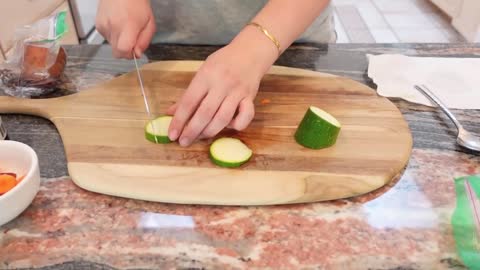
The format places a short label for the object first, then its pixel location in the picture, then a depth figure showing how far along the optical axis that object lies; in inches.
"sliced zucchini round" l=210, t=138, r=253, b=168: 27.5
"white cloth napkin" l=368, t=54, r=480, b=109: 35.3
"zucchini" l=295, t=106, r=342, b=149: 28.4
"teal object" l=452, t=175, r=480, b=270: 22.7
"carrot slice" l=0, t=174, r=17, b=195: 24.7
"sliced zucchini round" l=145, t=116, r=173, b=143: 29.8
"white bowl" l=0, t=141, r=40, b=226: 23.5
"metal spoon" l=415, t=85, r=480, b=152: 29.9
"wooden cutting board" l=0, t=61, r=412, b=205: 26.2
